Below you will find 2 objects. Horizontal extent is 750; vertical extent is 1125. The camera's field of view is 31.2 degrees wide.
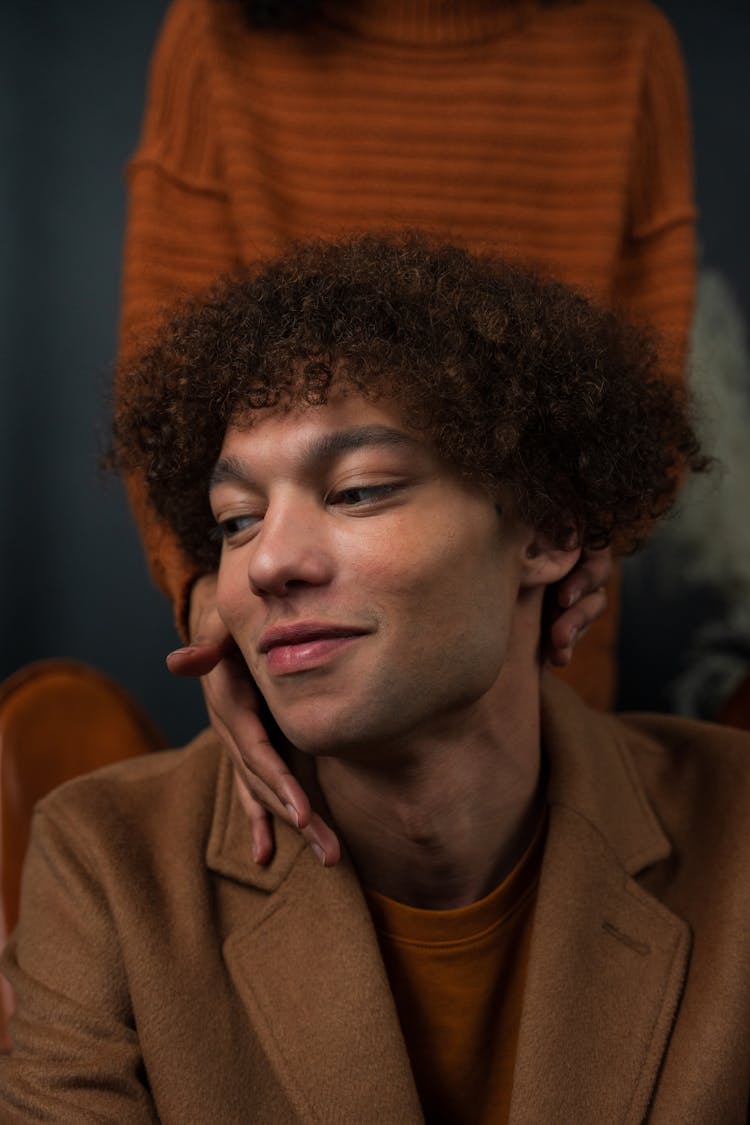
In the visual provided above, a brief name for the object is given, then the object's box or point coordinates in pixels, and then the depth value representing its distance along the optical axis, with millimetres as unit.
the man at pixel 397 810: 1473
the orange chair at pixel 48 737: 1972
